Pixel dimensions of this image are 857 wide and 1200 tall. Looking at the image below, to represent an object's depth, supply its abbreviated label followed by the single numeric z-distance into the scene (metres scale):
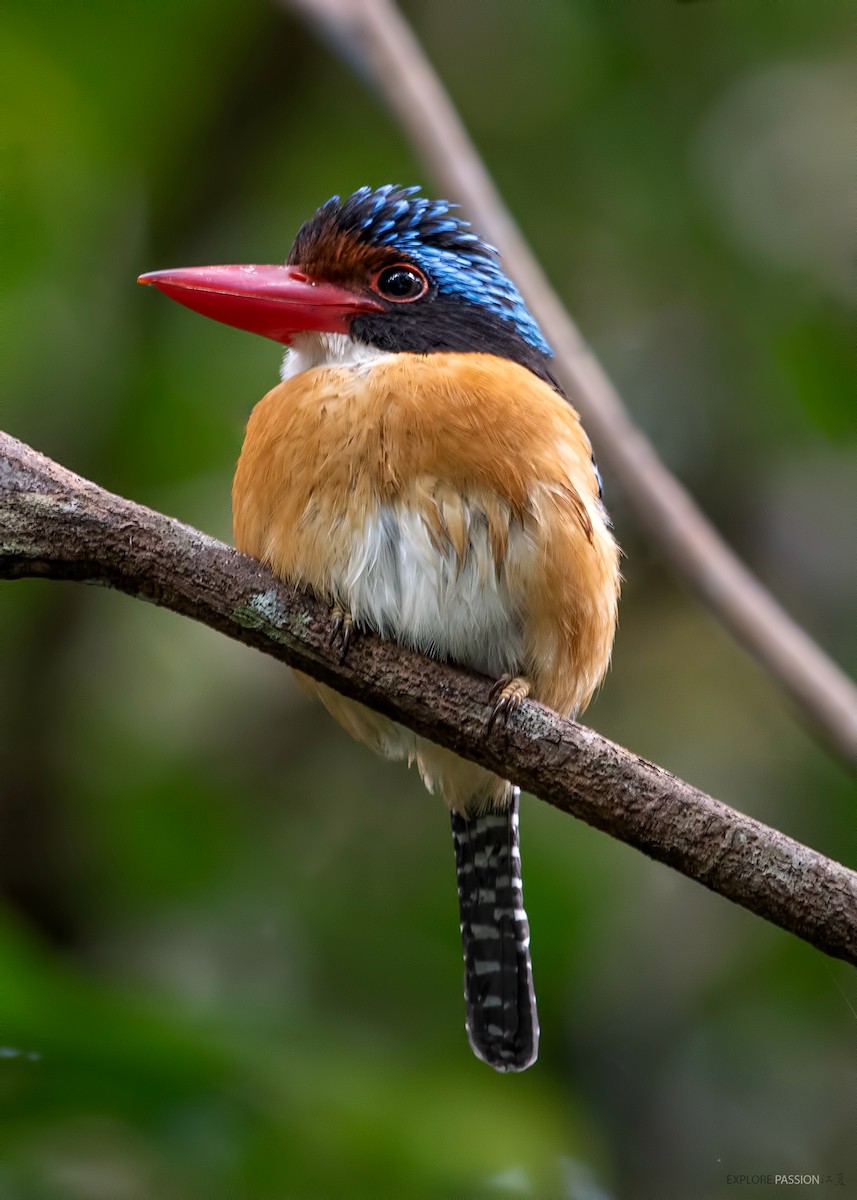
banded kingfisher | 4.88
